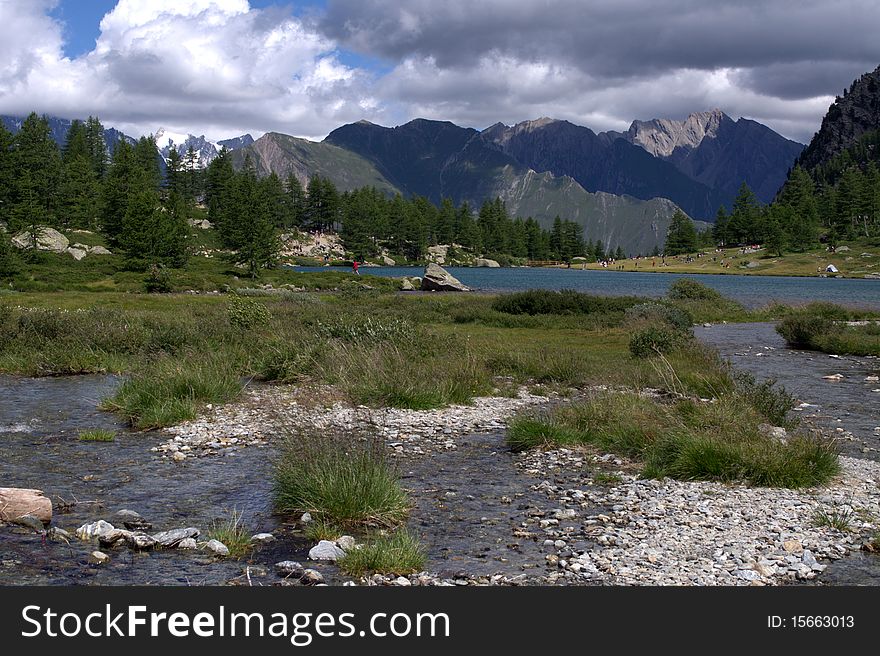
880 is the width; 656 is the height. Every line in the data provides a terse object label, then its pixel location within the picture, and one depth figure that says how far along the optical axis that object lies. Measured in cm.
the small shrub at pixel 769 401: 1784
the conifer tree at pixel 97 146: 17350
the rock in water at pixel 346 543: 975
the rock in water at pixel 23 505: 1056
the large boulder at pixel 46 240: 9106
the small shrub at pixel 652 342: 3105
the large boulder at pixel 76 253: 9394
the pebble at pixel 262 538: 1023
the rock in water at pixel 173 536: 977
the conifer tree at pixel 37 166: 10852
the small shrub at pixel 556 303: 5259
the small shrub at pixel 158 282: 7256
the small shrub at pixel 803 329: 3881
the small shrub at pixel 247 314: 3322
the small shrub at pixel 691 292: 6662
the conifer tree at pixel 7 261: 6825
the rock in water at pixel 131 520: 1063
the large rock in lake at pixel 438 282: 9138
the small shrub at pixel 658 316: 4253
